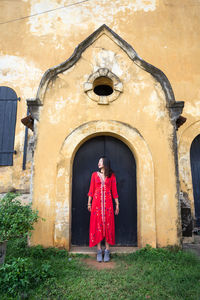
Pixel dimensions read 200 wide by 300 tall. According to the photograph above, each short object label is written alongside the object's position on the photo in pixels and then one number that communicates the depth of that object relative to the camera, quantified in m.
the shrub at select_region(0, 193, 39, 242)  3.47
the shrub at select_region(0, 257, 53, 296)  3.06
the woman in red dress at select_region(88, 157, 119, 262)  4.25
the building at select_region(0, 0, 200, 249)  4.57
